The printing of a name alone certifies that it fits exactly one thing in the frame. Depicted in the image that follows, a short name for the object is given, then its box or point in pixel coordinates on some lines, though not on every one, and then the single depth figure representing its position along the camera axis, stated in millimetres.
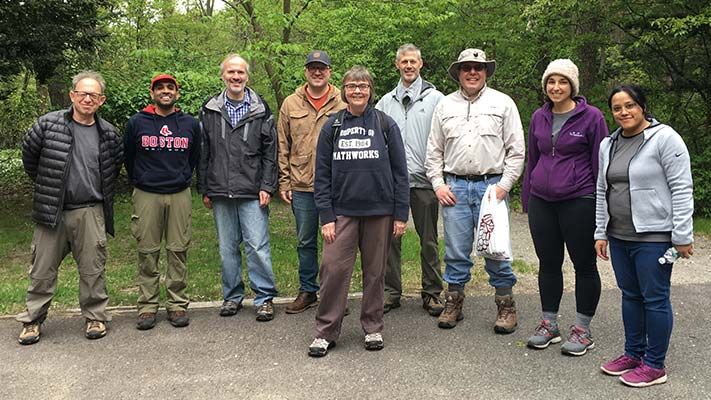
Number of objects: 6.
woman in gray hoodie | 3586
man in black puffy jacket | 4531
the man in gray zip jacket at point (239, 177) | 5020
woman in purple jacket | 4102
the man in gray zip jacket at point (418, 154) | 5016
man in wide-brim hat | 4570
